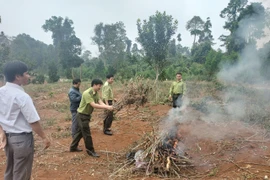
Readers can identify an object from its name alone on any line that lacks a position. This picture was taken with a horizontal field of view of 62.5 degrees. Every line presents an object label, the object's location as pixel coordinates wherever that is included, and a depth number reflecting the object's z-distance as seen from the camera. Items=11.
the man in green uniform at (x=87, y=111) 4.69
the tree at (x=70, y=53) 29.83
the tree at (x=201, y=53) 28.20
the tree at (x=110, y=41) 33.78
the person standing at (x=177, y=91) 7.86
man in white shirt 2.45
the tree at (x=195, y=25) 38.81
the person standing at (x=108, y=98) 6.45
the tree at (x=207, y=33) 36.53
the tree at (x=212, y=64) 14.30
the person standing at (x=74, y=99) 5.47
